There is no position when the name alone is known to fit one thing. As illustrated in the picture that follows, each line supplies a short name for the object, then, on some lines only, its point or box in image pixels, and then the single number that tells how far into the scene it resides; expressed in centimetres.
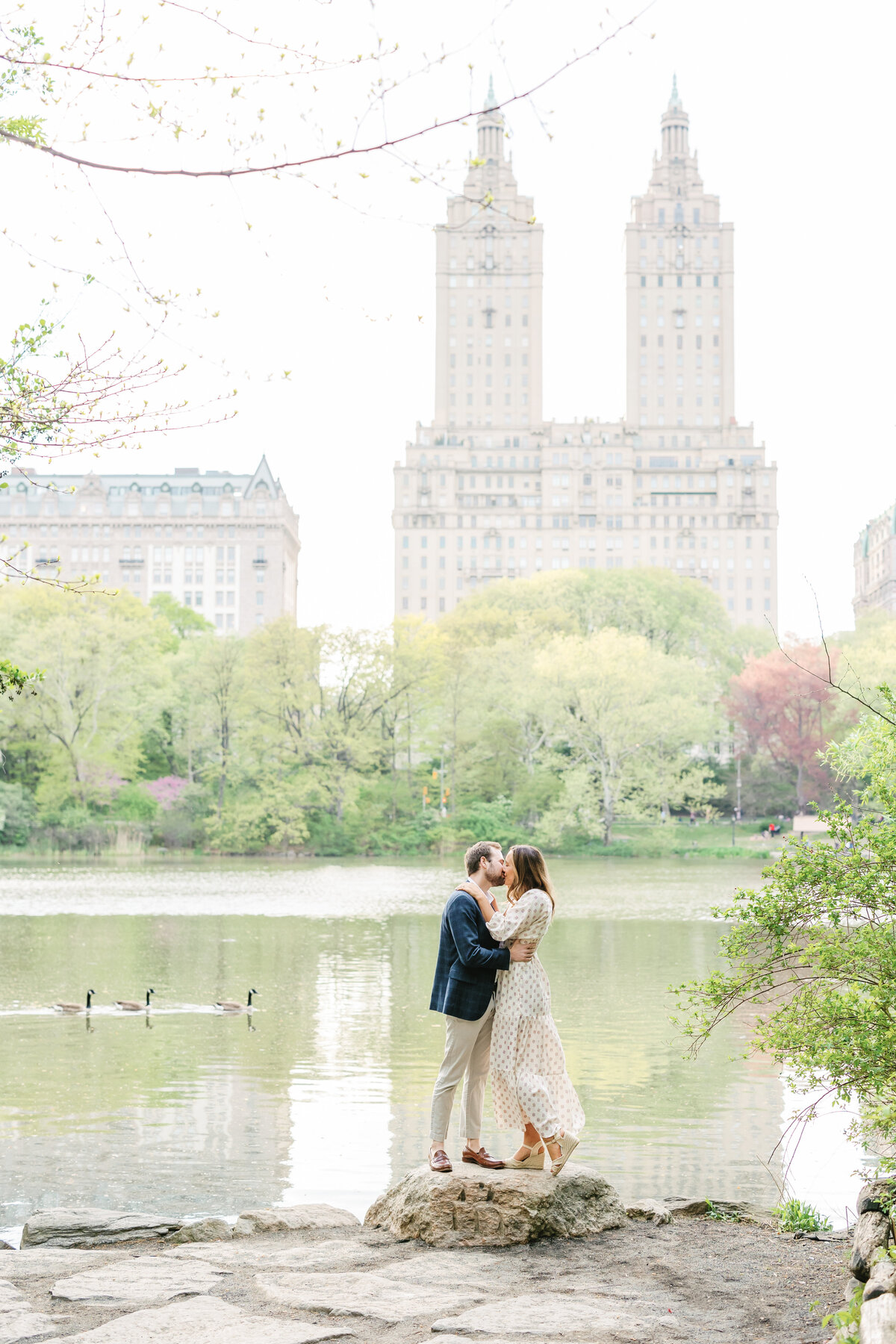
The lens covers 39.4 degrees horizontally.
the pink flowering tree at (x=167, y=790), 5697
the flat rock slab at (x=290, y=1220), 683
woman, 666
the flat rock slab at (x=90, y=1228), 678
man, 673
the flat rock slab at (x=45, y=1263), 582
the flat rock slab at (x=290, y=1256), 593
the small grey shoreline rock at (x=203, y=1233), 677
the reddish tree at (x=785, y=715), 6091
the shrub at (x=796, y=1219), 689
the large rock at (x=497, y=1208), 624
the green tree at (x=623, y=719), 5547
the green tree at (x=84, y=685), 5509
